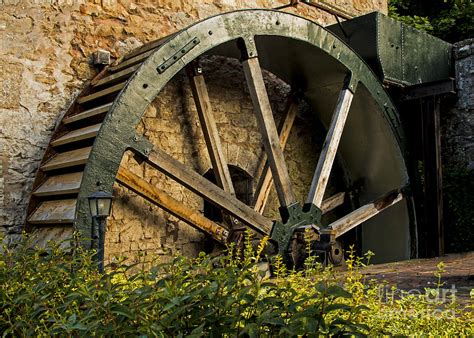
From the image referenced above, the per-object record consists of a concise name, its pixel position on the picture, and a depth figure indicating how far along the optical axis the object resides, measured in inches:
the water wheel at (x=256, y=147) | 174.6
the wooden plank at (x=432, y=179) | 261.7
